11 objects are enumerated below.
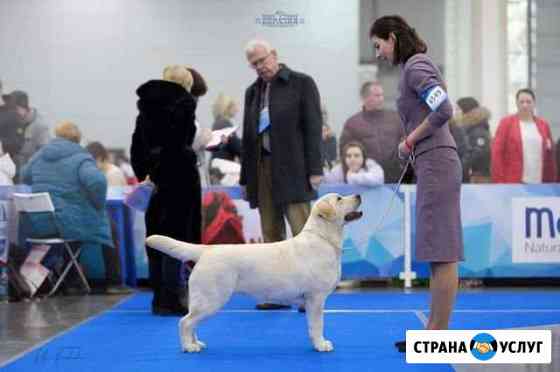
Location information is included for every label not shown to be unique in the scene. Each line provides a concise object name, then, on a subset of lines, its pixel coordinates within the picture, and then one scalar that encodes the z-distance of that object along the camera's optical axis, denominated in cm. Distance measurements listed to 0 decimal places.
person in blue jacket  807
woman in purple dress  449
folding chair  792
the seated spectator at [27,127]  851
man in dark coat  648
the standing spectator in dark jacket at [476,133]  862
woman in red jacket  859
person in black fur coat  605
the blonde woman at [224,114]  861
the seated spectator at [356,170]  831
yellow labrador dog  465
